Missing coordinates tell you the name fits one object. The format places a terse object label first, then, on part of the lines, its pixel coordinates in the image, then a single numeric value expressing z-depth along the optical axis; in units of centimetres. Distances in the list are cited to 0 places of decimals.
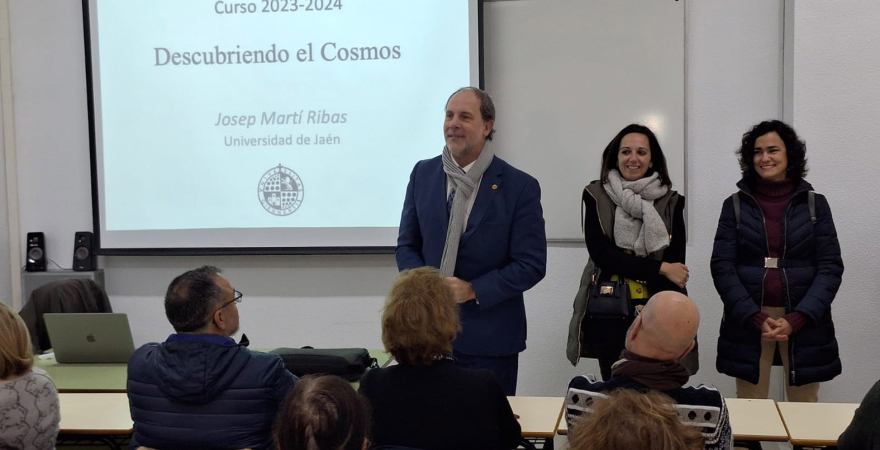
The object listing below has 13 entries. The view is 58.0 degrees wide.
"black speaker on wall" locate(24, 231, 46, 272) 482
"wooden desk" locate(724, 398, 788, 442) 222
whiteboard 423
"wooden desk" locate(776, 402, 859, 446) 218
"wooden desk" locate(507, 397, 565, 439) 230
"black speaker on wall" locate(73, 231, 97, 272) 477
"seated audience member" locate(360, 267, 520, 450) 193
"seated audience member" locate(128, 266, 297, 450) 203
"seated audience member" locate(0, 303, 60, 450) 215
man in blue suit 286
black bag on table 279
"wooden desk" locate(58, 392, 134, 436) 242
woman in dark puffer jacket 325
